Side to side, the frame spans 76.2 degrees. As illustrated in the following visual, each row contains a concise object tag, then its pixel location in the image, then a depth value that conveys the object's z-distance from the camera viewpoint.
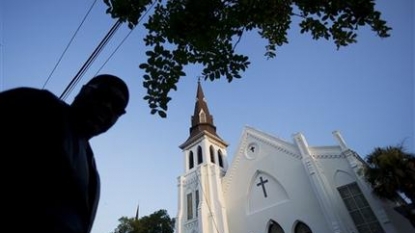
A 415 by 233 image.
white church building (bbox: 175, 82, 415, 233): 15.88
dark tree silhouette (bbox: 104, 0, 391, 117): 2.66
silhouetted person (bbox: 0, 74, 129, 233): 0.82
